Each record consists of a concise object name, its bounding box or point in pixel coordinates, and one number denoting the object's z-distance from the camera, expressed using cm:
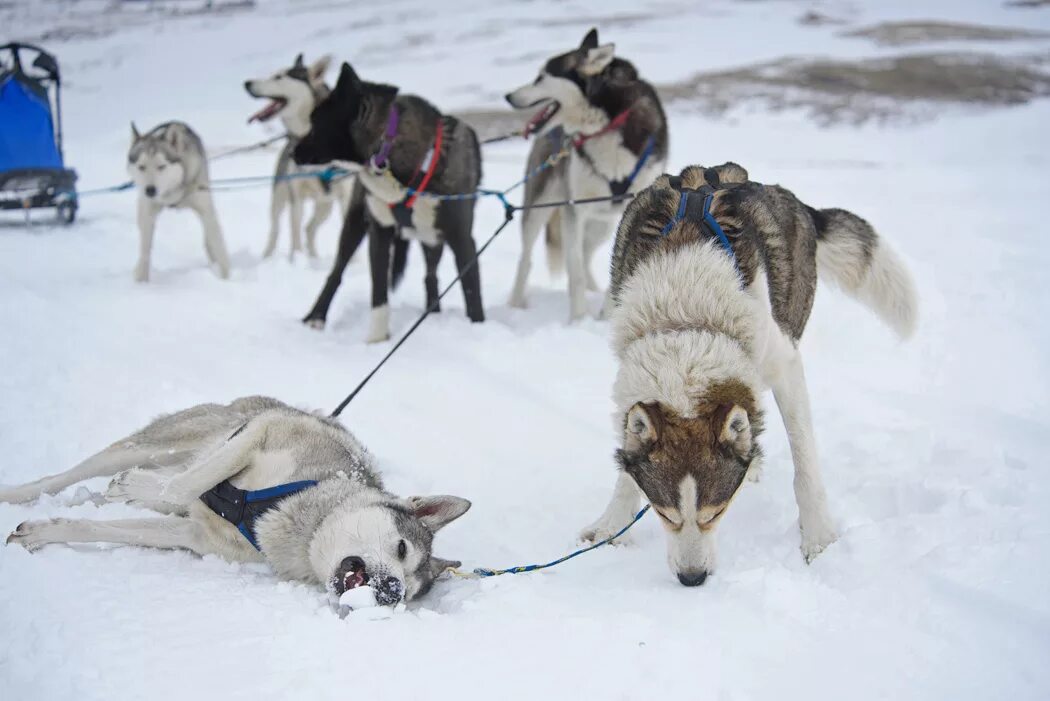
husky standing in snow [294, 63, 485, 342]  582
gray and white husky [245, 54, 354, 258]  650
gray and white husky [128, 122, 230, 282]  760
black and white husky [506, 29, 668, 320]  605
